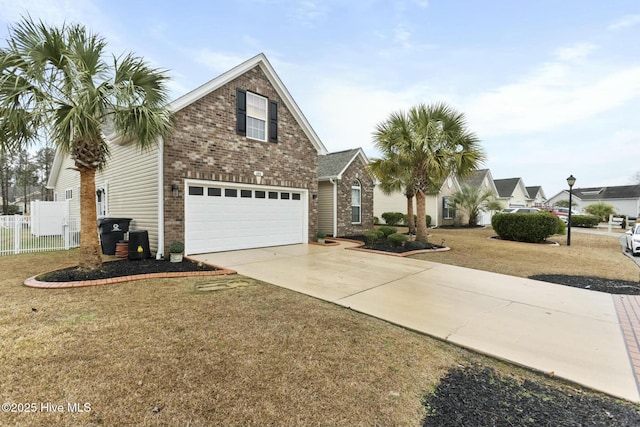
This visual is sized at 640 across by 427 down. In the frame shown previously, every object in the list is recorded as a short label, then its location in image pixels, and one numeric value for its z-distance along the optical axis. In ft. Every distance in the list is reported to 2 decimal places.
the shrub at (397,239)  36.04
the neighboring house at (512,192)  111.45
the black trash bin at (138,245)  26.99
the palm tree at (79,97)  17.90
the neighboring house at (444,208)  79.30
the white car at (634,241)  36.06
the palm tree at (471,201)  76.48
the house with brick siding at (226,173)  28.91
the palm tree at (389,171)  40.16
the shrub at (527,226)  45.73
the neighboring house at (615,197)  141.59
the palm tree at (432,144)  35.60
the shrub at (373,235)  40.14
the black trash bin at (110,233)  30.60
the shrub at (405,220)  75.85
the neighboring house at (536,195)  145.47
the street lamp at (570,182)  44.39
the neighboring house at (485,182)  88.58
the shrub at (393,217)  76.33
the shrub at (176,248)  26.89
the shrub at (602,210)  97.50
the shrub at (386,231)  42.75
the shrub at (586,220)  82.48
